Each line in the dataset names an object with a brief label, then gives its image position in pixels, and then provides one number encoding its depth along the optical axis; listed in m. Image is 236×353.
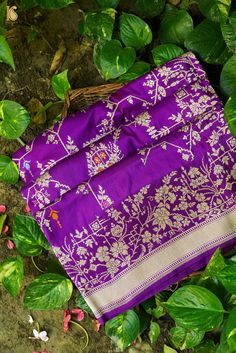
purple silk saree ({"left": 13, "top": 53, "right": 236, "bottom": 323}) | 1.45
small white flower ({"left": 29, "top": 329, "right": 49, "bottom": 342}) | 1.64
